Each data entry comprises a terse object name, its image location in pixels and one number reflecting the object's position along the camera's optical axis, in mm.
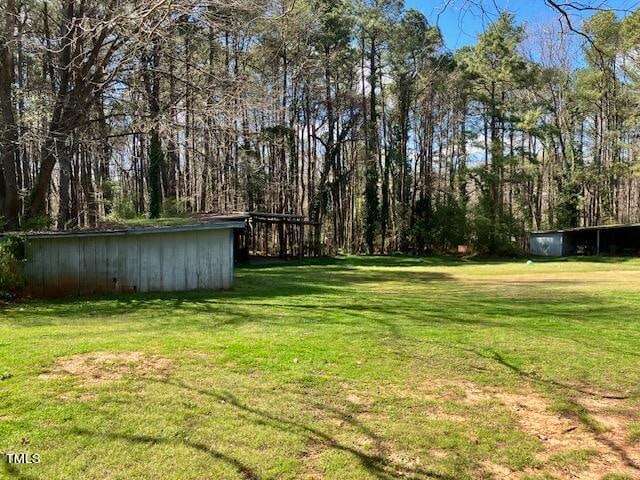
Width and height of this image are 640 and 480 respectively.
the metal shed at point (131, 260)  10266
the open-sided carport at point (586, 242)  31970
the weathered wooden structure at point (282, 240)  30159
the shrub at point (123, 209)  23217
